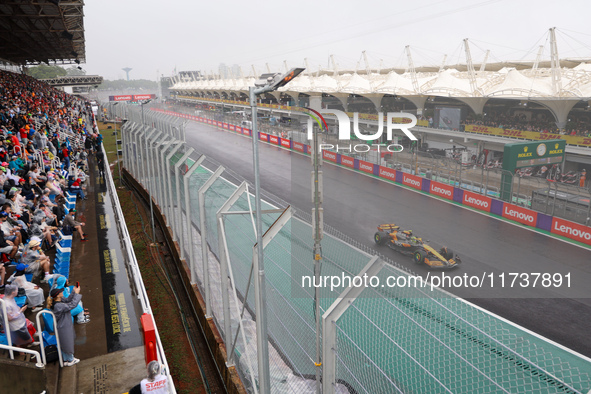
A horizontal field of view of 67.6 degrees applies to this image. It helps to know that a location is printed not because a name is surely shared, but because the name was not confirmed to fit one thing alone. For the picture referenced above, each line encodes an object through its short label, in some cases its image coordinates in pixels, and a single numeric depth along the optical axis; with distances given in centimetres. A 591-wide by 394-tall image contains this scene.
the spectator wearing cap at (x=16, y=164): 1272
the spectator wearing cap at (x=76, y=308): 704
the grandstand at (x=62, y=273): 594
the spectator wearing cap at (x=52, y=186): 1250
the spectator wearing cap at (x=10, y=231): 873
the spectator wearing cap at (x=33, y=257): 820
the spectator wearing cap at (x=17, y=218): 922
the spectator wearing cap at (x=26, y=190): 1135
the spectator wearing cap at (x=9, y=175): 1129
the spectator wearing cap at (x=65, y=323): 614
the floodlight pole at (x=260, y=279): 369
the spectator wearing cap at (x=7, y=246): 818
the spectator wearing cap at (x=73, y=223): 1115
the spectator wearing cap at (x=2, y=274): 739
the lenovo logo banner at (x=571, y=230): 1528
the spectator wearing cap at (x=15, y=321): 590
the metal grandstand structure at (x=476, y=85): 2936
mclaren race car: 1312
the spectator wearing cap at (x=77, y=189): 1545
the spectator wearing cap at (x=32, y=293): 707
